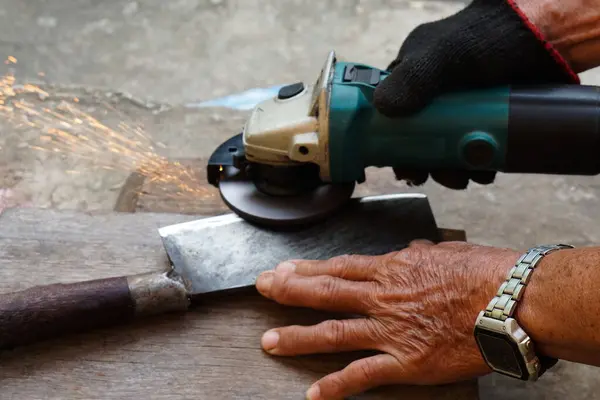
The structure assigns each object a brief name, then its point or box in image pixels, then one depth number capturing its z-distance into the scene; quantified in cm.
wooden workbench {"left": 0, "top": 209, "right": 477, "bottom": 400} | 94
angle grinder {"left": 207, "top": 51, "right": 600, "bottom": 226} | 96
